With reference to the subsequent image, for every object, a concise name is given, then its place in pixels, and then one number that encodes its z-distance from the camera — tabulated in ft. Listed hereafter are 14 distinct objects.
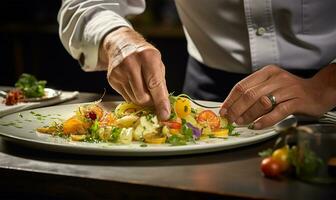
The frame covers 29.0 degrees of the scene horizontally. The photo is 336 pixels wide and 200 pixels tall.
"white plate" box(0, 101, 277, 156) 4.24
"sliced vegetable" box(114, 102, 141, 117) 5.22
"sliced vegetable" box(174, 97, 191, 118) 5.11
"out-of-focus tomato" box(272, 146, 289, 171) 3.91
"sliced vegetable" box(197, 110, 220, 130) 5.02
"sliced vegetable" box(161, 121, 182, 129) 4.83
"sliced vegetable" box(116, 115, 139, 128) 4.89
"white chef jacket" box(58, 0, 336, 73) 6.26
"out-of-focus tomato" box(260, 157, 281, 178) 3.86
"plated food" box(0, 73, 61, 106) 6.66
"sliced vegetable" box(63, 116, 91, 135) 4.96
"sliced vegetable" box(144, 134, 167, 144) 4.60
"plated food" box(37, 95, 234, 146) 4.66
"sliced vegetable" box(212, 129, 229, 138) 4.84
